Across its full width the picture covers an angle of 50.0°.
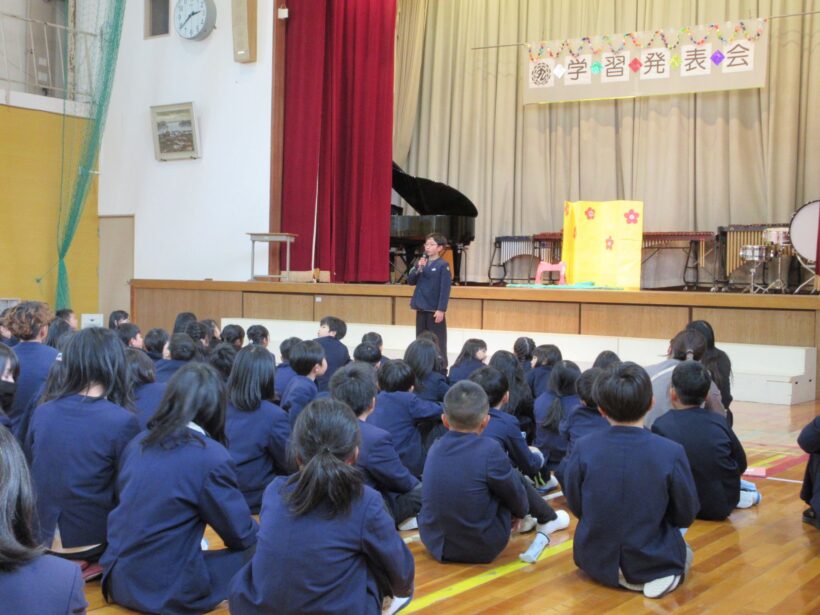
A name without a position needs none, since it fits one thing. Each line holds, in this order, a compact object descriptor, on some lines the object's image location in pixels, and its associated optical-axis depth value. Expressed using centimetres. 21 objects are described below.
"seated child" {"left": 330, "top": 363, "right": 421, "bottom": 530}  305
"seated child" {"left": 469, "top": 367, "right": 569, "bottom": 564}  337
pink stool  971
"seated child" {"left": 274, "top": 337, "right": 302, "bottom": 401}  431
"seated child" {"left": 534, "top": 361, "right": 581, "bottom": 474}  408
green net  989
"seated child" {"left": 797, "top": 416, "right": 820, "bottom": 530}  344
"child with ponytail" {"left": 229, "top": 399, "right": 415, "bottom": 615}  207
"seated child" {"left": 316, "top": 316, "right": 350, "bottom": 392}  534
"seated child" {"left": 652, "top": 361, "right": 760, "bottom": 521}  356
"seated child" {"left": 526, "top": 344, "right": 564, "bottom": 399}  473
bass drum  858
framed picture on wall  1094
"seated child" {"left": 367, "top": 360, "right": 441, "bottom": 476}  371
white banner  1028
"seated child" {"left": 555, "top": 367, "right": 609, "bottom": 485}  357
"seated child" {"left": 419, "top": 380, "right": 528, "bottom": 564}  301
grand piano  1097
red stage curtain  1038
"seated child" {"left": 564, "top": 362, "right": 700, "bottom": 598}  279
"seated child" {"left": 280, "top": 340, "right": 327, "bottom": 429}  390
